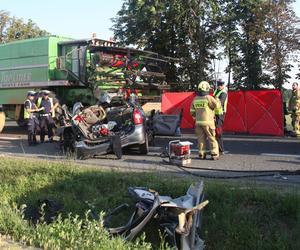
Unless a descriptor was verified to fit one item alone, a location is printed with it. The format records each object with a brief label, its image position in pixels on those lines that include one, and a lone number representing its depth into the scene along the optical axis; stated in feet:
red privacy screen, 51.26
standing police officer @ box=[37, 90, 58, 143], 47.47
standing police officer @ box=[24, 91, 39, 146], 45.83
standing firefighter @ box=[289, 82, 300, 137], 46.78
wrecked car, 34.83
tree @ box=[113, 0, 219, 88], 87.66
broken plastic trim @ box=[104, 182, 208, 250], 17.51
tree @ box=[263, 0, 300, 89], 89.15
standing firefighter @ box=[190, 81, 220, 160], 32.68
